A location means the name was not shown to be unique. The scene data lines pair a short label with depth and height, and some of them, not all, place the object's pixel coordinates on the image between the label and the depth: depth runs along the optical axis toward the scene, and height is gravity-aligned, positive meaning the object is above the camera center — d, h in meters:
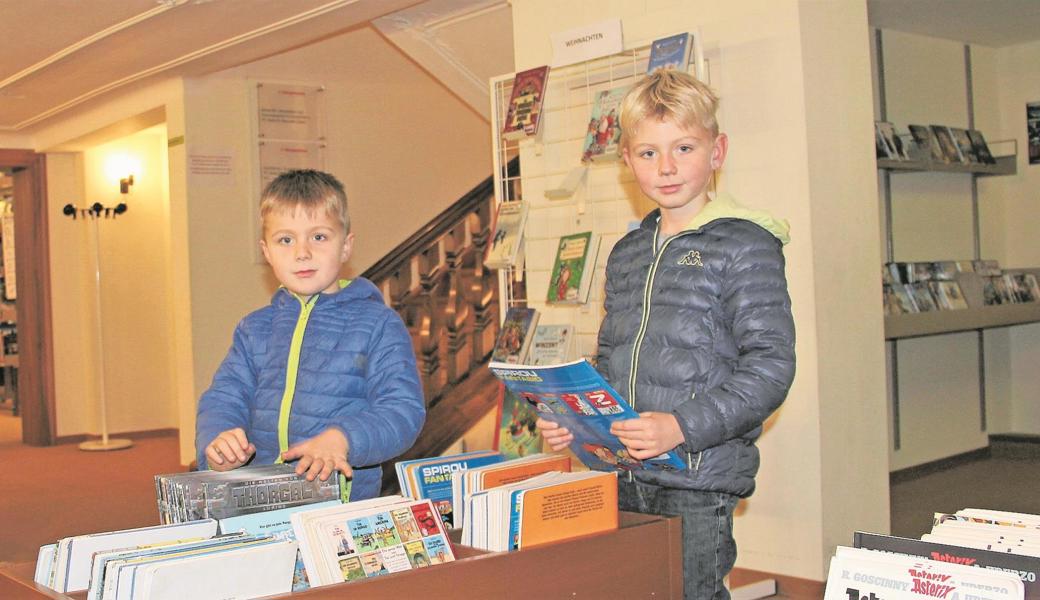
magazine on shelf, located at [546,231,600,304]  3.72 +0.13
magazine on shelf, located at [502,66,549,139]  3.84 +0.73
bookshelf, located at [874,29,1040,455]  5.25 -0.11
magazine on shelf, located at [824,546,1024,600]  1.14 -0.31
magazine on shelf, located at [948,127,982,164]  6.16 +0.84
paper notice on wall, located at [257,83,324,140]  7.02 +1.35
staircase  5.79 +0.00
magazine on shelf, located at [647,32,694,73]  3.39 +0.80
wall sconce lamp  8.86 +1.16
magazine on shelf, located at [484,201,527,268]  3.92 +0.27
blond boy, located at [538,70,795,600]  1.79 -0.05
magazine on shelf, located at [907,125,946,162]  5.83 +0.82
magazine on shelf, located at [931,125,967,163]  5.99 +0.82
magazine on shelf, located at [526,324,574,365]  3.80 -0.13
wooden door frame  8.79 +0.32
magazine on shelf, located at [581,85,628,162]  3.49 +0.58
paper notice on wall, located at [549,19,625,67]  3.69 +0.92
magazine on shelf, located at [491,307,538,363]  3.86 -0.10
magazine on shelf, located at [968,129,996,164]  6.25 +0.83
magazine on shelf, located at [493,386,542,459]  3.98 -0.45
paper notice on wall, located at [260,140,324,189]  7.03 +1.06
